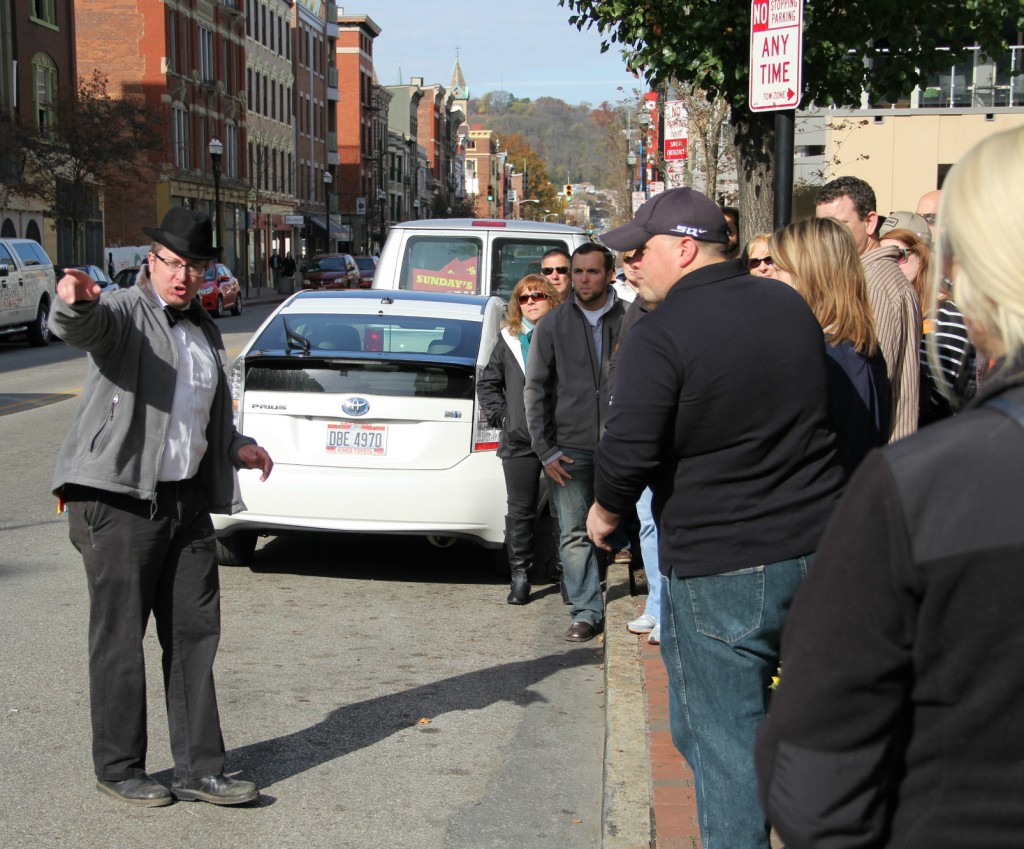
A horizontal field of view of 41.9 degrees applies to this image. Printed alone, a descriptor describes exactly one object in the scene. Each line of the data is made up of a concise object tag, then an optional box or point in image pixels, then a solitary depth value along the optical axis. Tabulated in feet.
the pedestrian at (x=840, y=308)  12.61
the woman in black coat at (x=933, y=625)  5.34
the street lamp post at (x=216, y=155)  155.12
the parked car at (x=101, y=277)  102.12
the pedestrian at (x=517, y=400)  23.93
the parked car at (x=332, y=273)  153.79
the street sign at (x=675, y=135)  49.44
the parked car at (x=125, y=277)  111.65
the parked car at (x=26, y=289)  81.35
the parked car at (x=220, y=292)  119.75
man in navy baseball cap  10.68
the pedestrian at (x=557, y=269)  26.22
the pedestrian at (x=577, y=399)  21.79
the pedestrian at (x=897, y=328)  15.17
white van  38.50
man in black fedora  14.48
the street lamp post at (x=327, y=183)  225.15
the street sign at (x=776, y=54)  20.51
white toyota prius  24.90
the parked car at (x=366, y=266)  171.32
